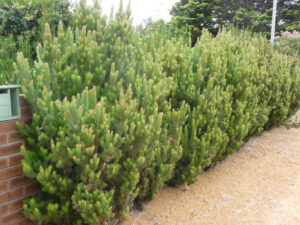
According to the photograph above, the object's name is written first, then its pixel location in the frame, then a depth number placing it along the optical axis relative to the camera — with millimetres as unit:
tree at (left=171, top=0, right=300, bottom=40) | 22500
